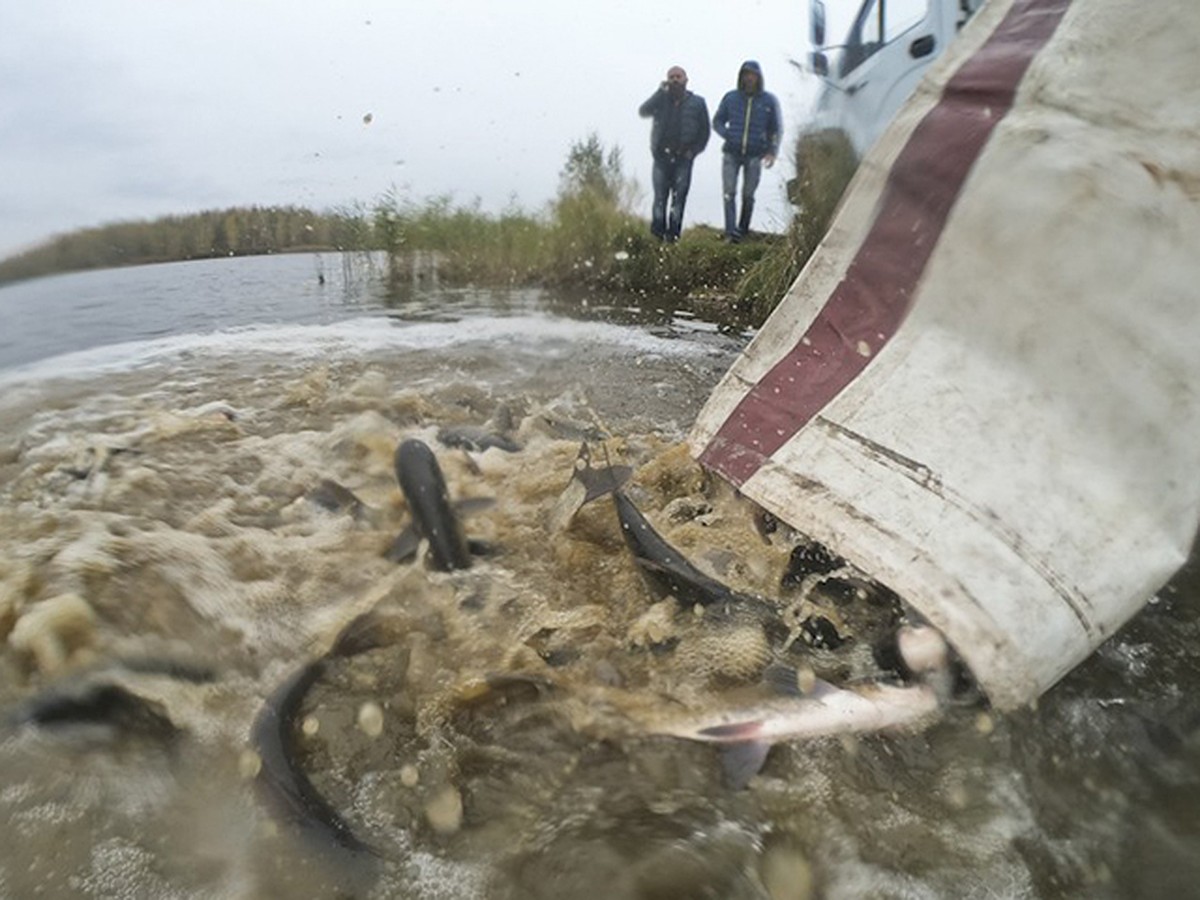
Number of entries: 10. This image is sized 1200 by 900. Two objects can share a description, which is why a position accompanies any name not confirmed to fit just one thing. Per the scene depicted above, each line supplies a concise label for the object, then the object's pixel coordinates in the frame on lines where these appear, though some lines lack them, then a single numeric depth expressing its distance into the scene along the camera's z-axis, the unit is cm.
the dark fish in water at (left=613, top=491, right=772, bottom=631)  218
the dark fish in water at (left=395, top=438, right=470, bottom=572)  255
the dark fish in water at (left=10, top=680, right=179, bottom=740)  189
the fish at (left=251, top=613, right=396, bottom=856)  160
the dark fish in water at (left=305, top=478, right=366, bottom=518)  296
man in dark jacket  864
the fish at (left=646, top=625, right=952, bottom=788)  174
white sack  161
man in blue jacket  839
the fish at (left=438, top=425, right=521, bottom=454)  364
